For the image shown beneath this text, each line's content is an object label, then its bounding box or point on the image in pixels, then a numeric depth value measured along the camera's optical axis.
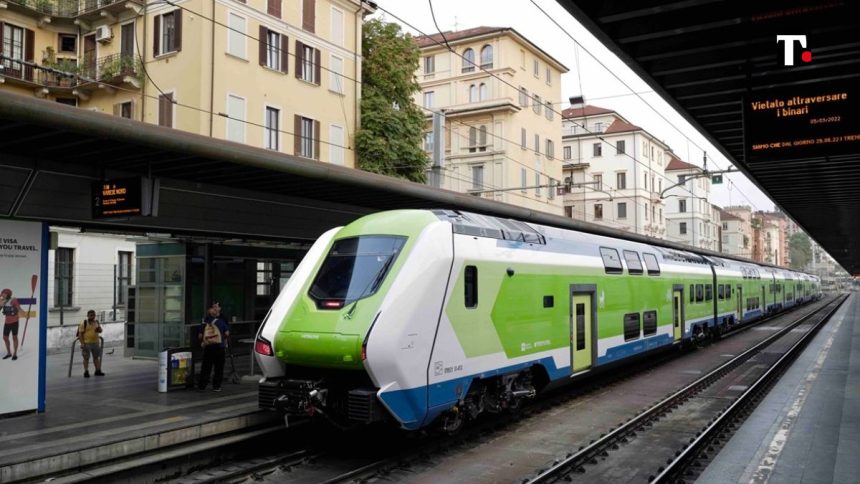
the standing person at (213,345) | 11.87
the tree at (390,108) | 30.33
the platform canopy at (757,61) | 7.61
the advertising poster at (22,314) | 9.72
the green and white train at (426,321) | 8.16
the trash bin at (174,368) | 11.71
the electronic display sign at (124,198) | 9.83
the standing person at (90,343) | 13.86
